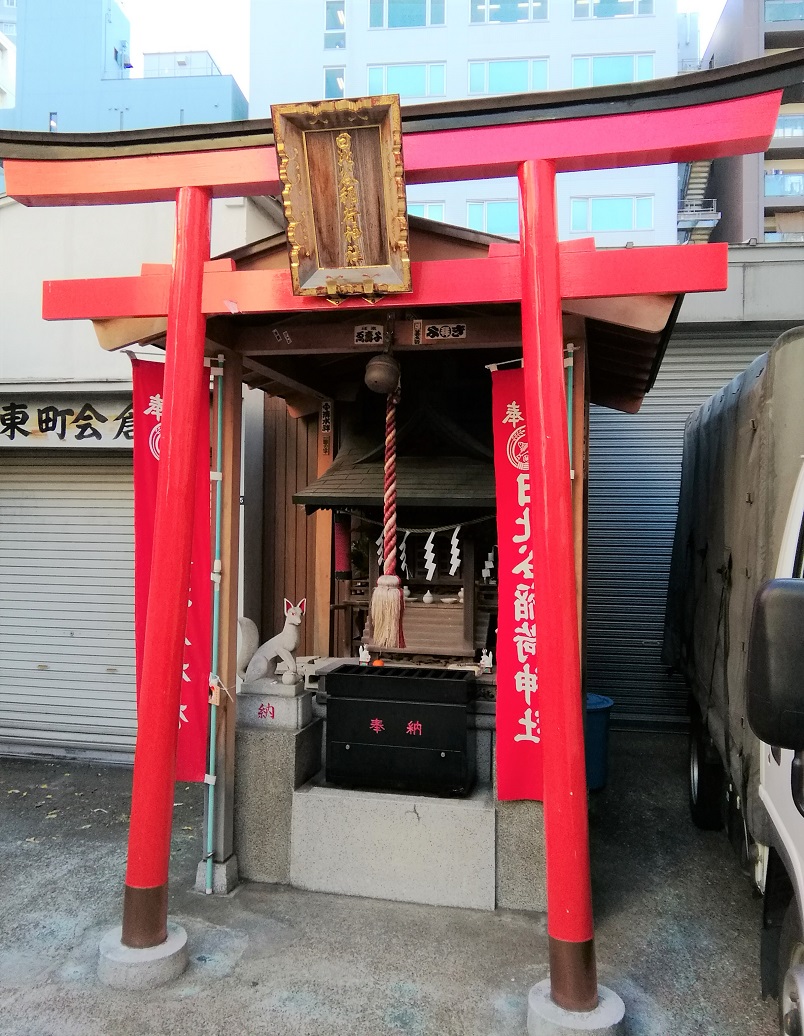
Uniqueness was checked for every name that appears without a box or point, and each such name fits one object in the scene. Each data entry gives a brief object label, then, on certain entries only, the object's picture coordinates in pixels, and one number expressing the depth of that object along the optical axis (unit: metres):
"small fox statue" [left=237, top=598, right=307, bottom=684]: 5.48
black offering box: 5.04
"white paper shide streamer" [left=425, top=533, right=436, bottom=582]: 6.06
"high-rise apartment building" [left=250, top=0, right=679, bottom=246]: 25.89
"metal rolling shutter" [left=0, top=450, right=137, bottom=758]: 7.81
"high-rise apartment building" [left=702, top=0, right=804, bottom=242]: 24.92
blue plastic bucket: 6.85
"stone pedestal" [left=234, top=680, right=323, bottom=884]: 5.09
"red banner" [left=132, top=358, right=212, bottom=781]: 4.92
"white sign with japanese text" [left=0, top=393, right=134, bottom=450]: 7.46
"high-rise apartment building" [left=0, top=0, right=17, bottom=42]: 40.31
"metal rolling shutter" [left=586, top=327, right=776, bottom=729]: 9.12
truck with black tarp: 1.98
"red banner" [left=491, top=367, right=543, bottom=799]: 4.59
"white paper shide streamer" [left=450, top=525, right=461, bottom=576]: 5.98
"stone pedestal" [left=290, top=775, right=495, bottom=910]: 4.75
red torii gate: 3.68
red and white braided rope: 4.83
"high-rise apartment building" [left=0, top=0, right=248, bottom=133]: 28.34
